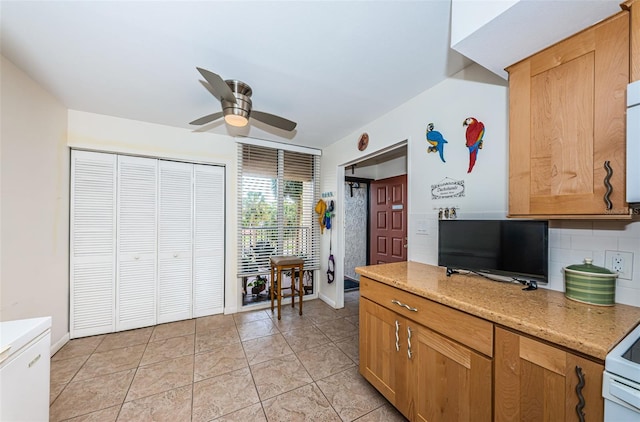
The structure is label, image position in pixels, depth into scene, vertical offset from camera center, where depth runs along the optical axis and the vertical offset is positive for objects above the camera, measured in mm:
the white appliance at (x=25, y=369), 1028 -781
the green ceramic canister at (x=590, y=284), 1104 -340
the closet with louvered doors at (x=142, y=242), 2625 -398
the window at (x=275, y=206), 3439 +70
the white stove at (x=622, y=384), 686 -517
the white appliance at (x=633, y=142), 881 +275
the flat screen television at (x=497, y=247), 1331 -220
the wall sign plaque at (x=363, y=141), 2916 +890
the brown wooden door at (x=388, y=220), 3850 -146
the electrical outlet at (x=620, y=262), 1137 -239
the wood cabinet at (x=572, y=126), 1001 +428
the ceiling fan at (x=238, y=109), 1901 +862
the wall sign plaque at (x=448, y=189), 1857 +197
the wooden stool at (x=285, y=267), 3152 -773
